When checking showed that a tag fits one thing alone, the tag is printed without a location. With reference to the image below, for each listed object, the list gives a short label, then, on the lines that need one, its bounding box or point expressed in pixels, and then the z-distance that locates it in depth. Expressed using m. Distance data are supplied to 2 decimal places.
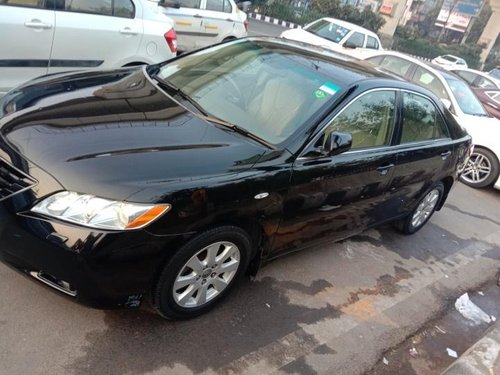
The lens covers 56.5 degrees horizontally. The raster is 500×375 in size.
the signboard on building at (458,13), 59.53
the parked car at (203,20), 8.67
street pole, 60.64
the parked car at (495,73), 24.00
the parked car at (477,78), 13.49
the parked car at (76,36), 4.54
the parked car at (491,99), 11.63
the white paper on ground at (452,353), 3.51
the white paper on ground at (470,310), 4.08
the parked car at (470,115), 7.52
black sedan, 2.35
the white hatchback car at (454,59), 29.28
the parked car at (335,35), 12.31
